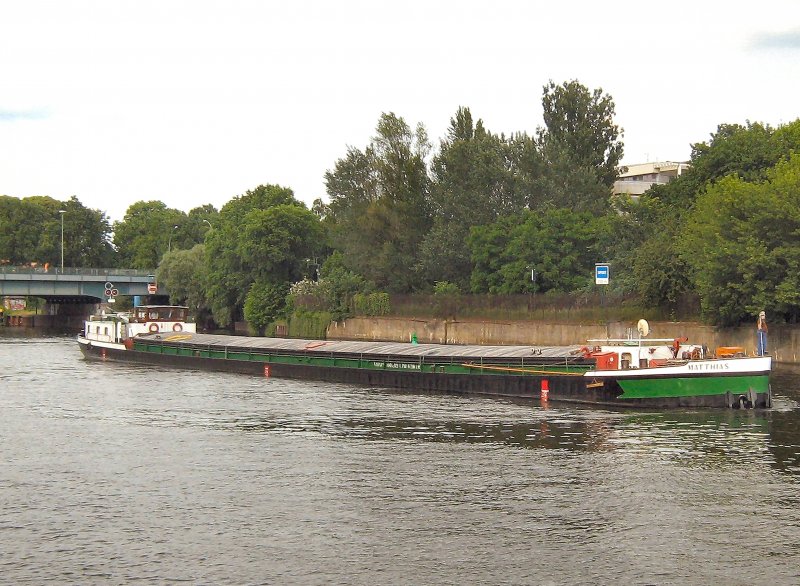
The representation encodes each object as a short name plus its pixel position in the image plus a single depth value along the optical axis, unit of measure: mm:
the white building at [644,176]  156988
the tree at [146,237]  184875
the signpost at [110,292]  111381
